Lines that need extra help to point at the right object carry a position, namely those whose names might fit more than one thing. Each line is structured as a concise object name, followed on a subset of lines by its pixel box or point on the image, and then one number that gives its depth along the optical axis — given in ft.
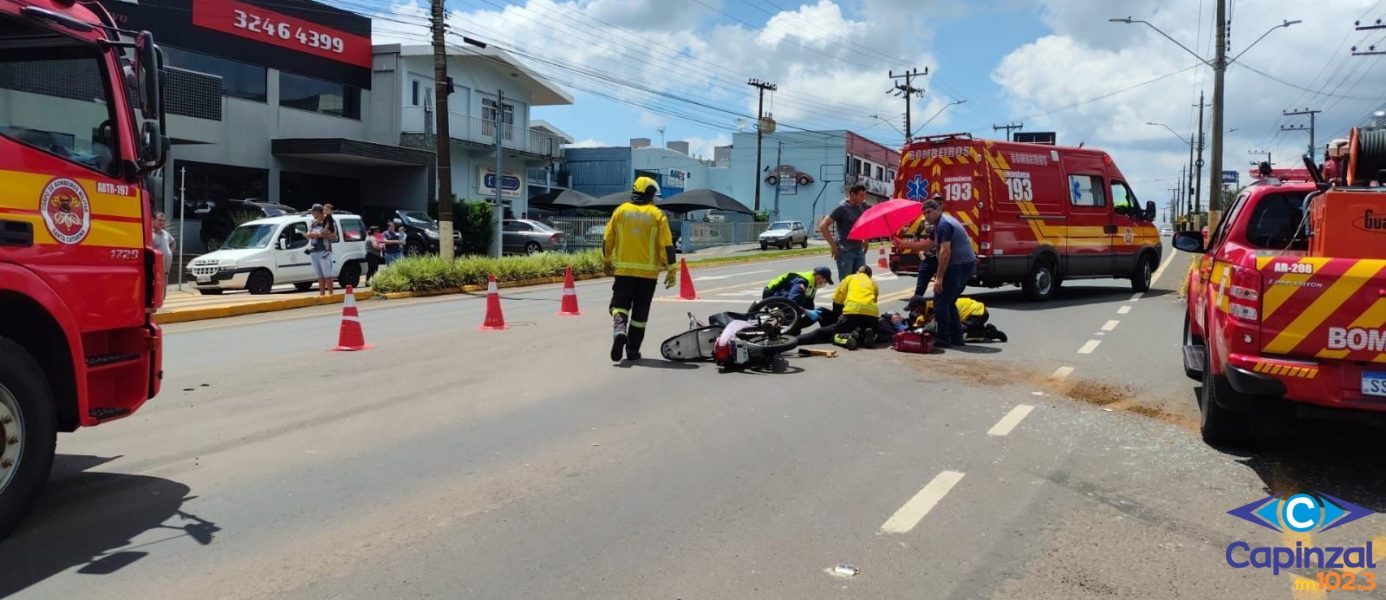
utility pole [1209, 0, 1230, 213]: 69.97
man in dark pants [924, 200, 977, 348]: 34.83
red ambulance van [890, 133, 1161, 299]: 48.47
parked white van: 60.23
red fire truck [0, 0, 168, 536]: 14.14
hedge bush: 62.17
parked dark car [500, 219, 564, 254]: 108.88
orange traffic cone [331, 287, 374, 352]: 34.35
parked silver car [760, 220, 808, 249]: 143.23
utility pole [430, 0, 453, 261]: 65.98
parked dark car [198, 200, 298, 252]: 86.48
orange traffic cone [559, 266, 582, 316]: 46.68
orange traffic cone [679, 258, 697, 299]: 54.19
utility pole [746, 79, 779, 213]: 177.47
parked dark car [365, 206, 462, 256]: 94.38
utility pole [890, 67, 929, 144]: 180.75
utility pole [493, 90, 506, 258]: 85.20
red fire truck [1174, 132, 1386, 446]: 16.78
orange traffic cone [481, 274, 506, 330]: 40.98
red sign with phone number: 93.56
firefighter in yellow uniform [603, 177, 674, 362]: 30.12
